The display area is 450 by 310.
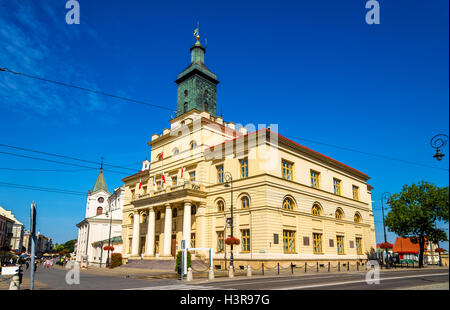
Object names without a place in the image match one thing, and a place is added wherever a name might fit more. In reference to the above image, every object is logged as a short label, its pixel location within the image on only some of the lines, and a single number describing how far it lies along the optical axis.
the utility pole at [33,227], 10.02
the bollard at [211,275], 22.92
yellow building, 32.84
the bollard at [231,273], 24.60
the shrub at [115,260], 43.06
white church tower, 56.11
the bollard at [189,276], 22.20
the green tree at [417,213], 39.47
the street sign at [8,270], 18.19
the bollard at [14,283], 13.70
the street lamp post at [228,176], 35.44
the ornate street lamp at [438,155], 12.30
